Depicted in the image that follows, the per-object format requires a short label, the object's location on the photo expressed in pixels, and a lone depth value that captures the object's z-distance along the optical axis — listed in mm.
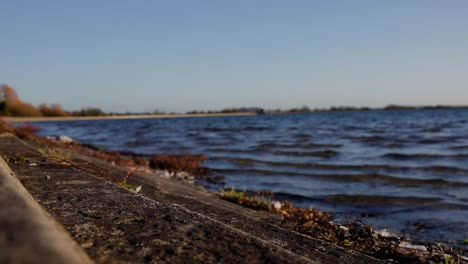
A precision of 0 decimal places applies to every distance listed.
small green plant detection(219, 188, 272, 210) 4688
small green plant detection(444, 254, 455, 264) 2532
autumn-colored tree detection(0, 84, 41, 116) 73781
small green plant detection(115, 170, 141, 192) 3541
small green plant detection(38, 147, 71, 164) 4272
